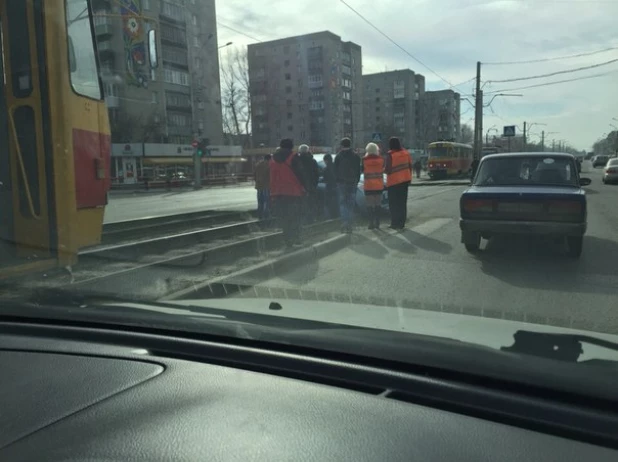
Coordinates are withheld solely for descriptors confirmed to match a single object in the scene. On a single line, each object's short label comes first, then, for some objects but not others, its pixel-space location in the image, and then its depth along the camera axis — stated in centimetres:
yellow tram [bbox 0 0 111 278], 554
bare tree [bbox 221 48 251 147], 4439
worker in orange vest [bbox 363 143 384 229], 1099
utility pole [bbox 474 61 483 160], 3450
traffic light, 3077
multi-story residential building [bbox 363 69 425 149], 8000
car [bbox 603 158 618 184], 2831
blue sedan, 752
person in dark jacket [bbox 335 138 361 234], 1067
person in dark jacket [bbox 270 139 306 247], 905
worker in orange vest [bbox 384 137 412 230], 1083
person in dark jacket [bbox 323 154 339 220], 1220
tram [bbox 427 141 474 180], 3984
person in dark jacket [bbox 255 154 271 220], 1278
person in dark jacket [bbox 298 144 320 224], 974
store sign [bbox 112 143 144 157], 4566
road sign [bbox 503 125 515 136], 4425
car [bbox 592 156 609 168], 6488
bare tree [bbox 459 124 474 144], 8581
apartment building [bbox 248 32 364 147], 4841
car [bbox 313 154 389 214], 1313
